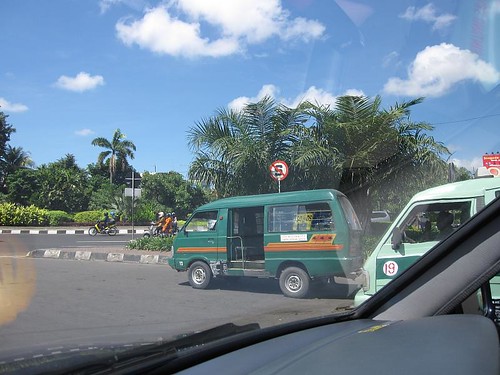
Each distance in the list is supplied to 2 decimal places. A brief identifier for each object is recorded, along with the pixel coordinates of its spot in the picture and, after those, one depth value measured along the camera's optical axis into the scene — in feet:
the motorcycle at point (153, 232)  43.80
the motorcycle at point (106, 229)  75.05
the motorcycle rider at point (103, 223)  74.31
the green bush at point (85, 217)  87.42
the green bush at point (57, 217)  92.24
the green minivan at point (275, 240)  23.77
